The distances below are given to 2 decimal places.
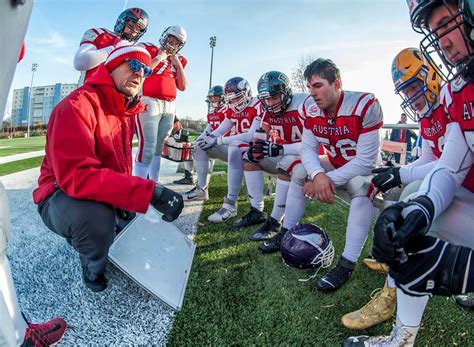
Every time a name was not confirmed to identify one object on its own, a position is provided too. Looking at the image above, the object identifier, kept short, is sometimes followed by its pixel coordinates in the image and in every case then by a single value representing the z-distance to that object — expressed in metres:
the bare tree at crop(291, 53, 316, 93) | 21.81
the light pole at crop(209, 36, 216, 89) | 32.34
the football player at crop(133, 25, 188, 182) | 3.29
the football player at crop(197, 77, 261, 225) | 3.46
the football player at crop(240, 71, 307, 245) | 2.92
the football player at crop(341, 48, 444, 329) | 1.72
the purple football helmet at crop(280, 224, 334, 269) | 2.23
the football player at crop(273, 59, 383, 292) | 2.19
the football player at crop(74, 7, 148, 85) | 2.79
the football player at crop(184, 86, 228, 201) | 4.05
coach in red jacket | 1.64
